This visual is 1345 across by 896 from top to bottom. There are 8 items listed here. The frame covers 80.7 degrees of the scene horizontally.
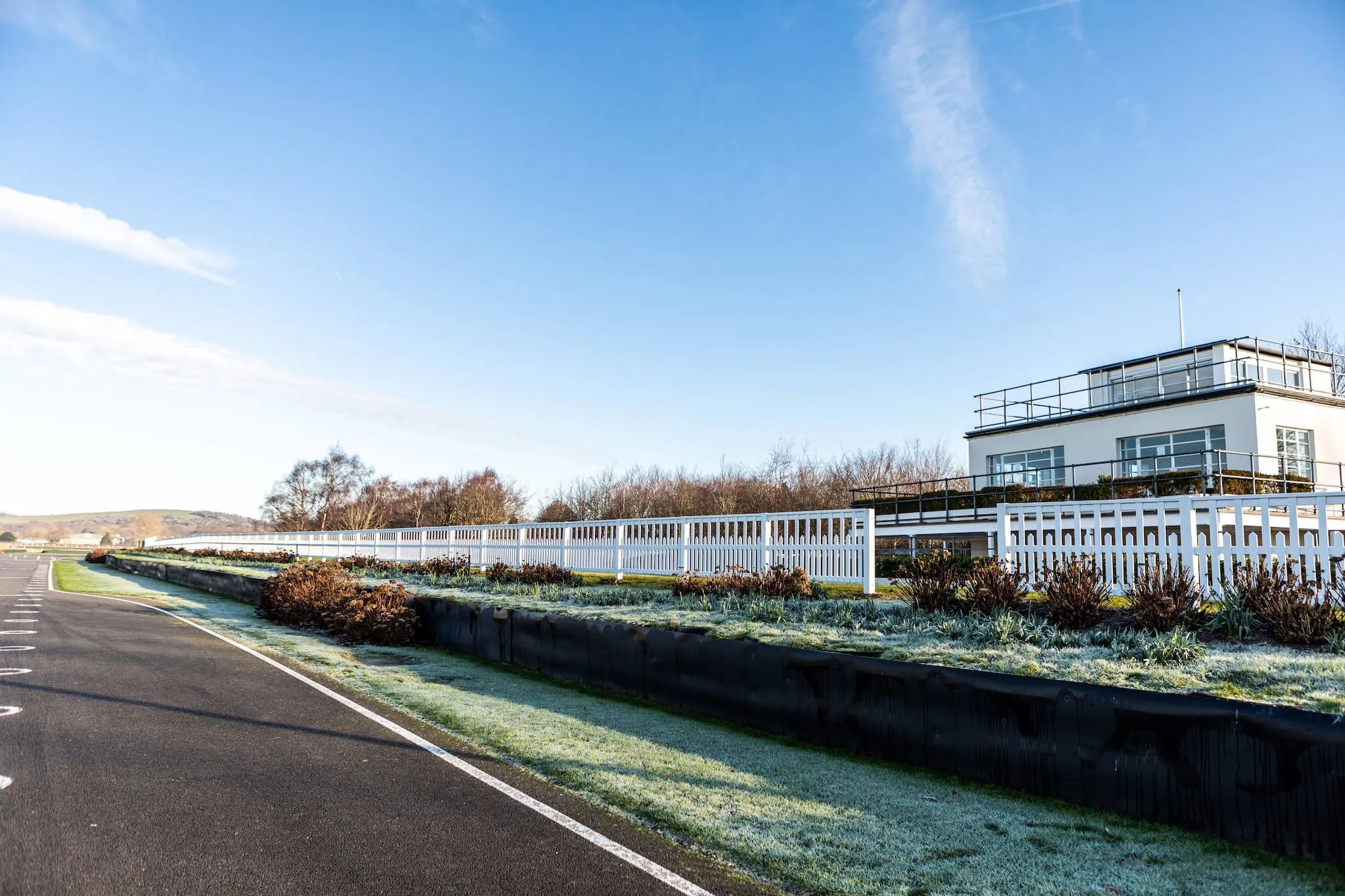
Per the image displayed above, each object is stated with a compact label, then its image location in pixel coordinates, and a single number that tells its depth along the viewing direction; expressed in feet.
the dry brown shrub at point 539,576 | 57.77
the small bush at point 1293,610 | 22.54
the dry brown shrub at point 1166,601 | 25.07
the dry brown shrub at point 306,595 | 50.55
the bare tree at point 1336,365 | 98.78
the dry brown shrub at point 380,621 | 42.57
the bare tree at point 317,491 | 282.97
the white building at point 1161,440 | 82.23
